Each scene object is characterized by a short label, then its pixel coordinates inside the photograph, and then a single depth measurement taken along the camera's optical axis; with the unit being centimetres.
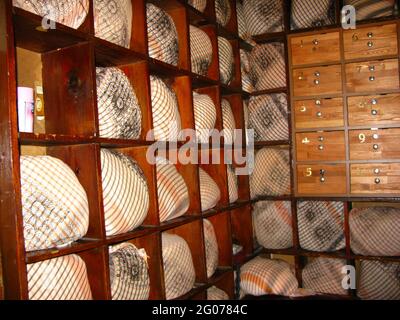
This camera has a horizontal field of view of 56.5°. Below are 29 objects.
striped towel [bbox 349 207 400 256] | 238
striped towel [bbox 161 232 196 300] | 174
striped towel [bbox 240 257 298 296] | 243
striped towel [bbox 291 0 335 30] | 260
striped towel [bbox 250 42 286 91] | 272
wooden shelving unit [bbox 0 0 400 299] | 111
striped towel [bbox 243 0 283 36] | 272
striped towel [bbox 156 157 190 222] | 174
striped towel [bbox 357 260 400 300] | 242
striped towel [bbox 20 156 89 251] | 117
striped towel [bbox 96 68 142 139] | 144
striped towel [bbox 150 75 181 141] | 173
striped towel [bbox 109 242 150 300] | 145
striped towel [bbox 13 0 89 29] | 124
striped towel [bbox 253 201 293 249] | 270
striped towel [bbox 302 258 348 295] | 259
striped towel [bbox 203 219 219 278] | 210
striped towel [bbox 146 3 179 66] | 176
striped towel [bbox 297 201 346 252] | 258
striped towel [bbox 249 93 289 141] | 269
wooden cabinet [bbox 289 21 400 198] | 243
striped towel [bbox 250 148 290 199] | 270
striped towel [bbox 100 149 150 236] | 142
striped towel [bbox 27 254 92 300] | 116
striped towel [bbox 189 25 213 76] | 212
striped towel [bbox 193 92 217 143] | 207
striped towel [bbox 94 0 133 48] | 146
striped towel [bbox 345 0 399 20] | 246
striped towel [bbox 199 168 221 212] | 209
